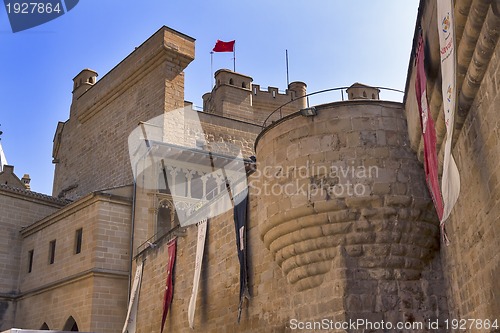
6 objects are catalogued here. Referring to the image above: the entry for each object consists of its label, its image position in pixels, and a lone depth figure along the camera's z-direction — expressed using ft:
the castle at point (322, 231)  19.75
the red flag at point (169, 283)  43.24
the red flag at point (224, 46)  98.18
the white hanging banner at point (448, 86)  16.52
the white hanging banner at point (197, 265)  37.94
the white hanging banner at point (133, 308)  49.98
